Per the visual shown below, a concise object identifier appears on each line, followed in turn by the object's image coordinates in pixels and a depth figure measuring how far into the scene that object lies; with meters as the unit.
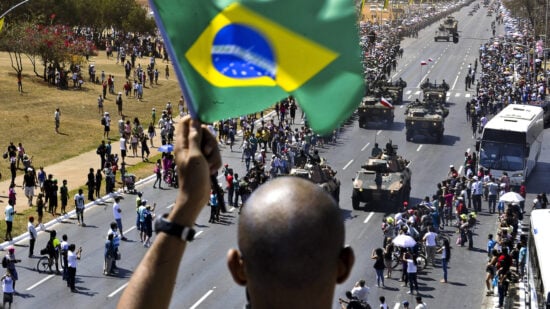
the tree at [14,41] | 68.00
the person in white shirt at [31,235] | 31.39
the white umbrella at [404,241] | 29.59
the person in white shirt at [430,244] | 31.48
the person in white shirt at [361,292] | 24.66
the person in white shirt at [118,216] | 33.69
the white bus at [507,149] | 43.84
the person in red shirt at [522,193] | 38.81
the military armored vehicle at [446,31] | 123.28
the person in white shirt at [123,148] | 47.19
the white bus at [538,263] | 23.09
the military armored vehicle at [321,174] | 37.73
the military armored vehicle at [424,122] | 54.69
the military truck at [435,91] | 66.38
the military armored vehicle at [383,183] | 38.56
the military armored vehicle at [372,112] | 59.00
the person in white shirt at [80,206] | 35.12
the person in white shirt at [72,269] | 28.17
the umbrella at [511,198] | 37.19
